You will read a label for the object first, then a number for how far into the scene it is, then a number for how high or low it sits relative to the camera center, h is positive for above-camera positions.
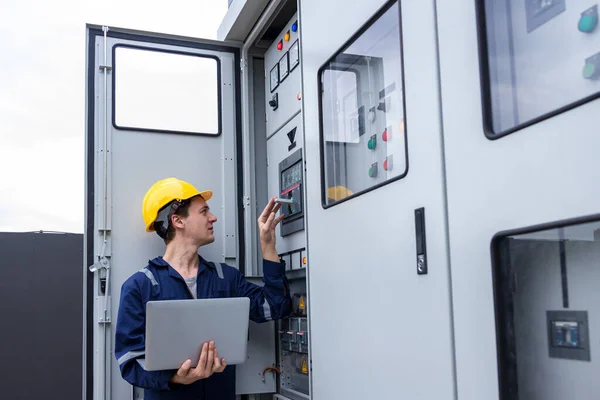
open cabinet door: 3.00 +0.62
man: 2.66 -0.02
